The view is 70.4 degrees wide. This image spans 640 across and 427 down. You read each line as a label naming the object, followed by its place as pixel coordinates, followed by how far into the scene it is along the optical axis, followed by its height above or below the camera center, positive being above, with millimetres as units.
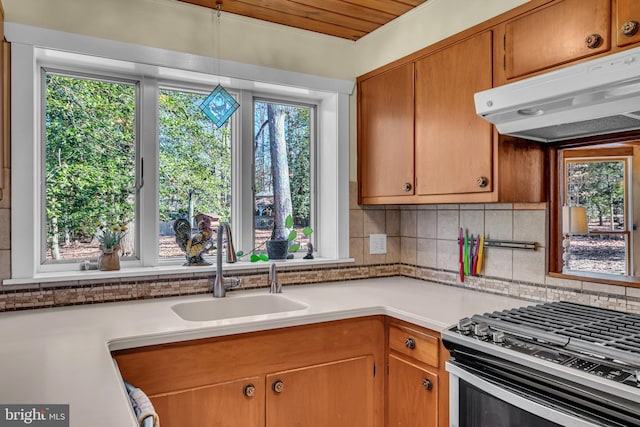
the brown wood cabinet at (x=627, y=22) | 1442 +623
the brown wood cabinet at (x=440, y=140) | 1913 +366
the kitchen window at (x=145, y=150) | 1916 +343
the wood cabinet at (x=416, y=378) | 1739 -660
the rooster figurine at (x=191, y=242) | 2311 -130
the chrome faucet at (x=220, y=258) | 2191 -203
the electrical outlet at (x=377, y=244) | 2770 -171
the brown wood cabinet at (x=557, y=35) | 1541 +659
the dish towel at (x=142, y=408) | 1057 -472
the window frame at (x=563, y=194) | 1743 +88
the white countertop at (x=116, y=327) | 1037 -400
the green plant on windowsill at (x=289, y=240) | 2522 -138
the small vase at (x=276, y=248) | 2555 -180
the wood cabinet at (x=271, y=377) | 1573 -615
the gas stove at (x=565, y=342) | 1163 -381
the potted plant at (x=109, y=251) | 2096 -159
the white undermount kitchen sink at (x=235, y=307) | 2100 -435
